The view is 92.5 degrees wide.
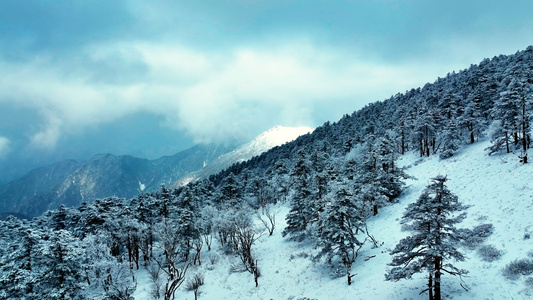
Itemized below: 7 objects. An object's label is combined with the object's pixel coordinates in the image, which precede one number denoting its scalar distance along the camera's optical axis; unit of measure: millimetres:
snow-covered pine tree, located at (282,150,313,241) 39219
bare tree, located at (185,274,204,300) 34084
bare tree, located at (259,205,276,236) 48716
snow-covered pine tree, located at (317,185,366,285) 25542
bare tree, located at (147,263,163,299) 30966
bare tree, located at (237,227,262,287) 31731
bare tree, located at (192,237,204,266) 42538
